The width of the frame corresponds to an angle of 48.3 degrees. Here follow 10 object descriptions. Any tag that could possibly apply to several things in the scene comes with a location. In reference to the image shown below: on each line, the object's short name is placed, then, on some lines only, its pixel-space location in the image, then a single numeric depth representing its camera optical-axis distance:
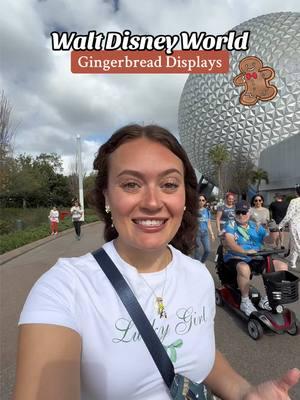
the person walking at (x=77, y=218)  14.70
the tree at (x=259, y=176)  37.41
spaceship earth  35.50
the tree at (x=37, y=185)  32.69
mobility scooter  3.79
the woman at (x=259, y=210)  7.82
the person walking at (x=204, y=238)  7.55
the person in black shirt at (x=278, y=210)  10.49
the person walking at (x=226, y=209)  6.92
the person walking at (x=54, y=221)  16.67
